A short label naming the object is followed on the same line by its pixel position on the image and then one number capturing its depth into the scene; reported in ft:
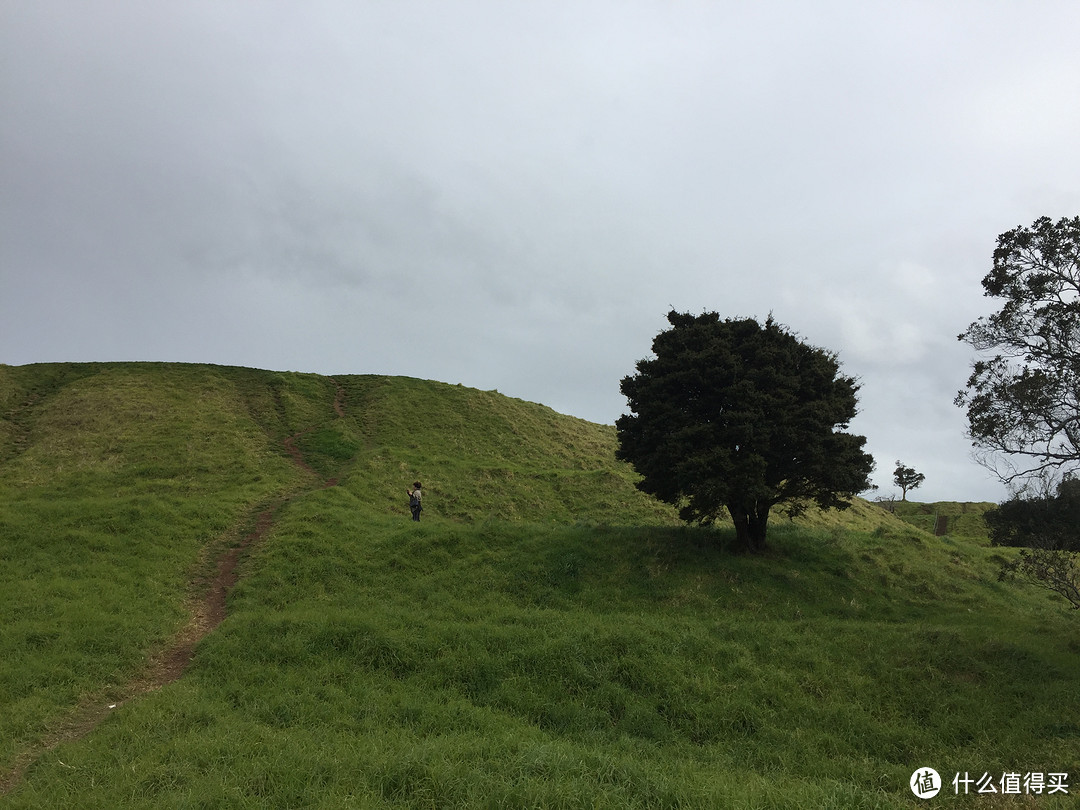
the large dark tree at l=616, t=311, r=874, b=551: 59.41
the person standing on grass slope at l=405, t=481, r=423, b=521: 80.48
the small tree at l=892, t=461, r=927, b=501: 259.23
